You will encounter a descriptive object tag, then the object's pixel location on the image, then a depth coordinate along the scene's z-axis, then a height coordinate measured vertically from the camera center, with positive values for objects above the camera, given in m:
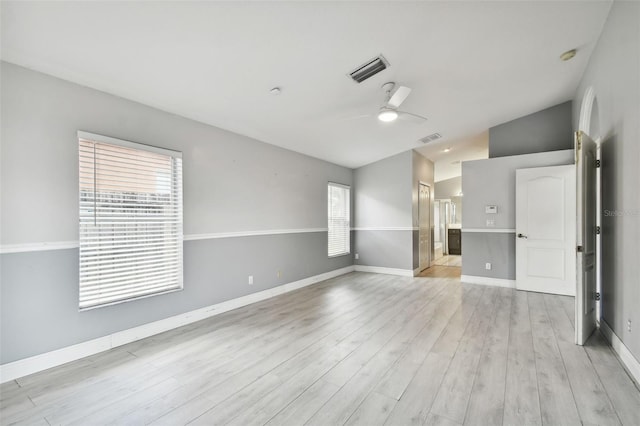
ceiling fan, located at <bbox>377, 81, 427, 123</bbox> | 3.09 +1.24
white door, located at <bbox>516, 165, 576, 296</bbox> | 4.70 -0.28
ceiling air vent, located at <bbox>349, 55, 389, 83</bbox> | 2.95 +1.52
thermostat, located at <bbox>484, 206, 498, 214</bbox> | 5.55 +0.08
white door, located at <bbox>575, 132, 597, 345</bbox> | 2.79 -0.21
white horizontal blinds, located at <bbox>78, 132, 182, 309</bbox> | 2.77 -0.05
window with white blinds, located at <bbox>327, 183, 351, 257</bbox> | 6.44 -0.11
